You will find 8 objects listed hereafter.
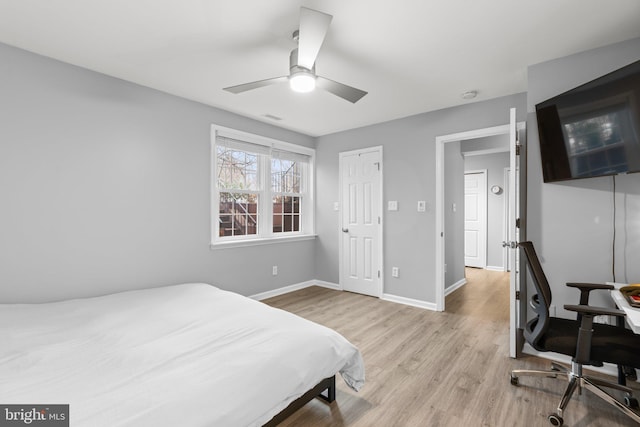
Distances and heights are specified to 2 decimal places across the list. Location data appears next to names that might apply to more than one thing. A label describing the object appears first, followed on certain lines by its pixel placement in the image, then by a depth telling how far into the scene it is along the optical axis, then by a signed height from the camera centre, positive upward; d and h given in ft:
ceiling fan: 5.52 +3.33
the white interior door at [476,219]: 20.66 -0.53
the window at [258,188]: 12.42 +1.12
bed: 3.80 -2.41
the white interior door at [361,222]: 14.07 -0.50
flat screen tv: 6.00 +1.90
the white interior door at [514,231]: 7.91 -0.54
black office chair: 5.40 -2.56
